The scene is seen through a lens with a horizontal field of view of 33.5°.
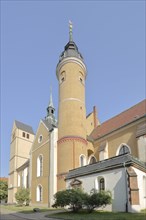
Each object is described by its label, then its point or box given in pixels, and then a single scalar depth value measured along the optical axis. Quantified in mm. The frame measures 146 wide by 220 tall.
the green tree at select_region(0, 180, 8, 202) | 56500
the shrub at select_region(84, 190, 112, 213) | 18375
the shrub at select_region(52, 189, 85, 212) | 18781
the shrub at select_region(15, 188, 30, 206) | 33472
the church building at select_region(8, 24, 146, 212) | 19641
